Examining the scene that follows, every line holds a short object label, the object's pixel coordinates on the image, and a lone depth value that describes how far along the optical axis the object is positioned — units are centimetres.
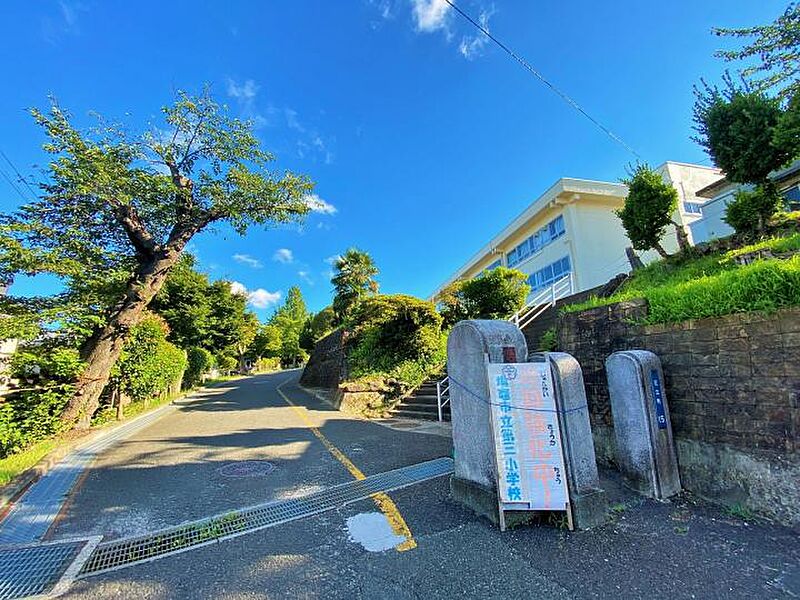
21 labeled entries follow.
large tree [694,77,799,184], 773
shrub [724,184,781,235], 784
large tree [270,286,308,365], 5362
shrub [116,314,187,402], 1124
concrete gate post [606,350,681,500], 387
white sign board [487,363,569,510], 329
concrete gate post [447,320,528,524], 357
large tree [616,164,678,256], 923
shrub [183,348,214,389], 2084
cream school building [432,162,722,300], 1708
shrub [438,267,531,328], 1356
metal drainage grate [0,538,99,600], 270
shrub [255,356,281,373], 5214
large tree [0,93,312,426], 863
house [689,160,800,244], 1164
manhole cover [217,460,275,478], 529
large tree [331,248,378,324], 2443
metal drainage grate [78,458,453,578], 311
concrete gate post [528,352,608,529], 328
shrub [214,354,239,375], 2787
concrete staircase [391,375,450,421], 966
